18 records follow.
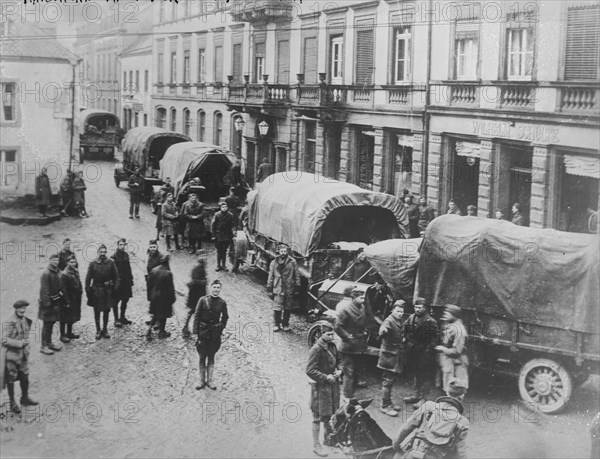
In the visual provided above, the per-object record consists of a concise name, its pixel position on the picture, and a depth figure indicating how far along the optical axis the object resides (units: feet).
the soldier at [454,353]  32.45
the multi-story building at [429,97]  49.55
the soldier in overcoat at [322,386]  29.43
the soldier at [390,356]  33.40
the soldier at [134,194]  77.30
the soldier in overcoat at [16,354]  31.24
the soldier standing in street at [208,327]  35.42
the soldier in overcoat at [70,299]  39.93
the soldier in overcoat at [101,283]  41.29
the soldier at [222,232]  58.13
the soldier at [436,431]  24.29
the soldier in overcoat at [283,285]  44.13
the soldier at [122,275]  43.39
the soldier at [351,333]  33.99
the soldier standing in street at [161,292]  41.70
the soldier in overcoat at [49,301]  38.45
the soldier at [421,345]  33.53
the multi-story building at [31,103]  53.31
